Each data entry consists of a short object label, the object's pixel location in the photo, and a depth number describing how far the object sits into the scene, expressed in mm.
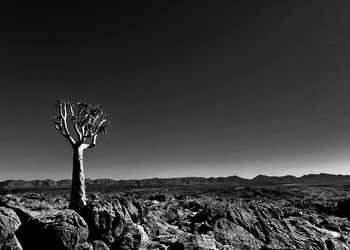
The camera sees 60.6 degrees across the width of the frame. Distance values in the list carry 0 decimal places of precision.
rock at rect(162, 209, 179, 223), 19328
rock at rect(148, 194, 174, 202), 38106
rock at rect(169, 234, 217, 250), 11438
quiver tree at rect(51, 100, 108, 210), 18438
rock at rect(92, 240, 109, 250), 11656
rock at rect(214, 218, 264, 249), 13172
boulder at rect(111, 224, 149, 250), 12164
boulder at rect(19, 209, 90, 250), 11234
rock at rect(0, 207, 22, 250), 10590
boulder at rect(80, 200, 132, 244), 13062
